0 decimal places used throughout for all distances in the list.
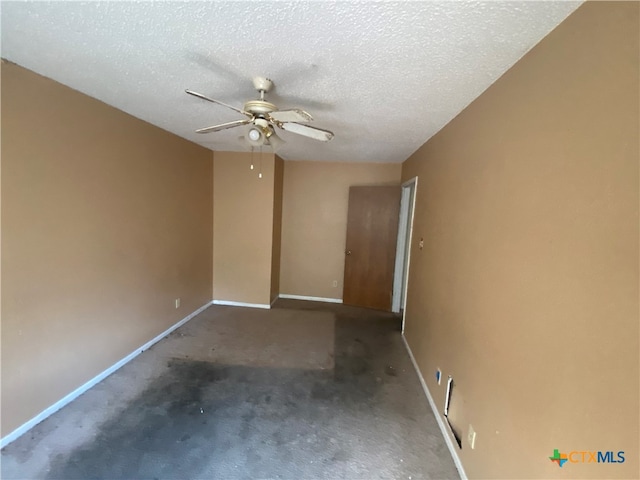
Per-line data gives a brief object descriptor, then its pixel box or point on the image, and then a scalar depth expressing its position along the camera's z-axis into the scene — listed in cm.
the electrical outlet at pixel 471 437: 161
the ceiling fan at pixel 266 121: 164
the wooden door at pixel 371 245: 435
